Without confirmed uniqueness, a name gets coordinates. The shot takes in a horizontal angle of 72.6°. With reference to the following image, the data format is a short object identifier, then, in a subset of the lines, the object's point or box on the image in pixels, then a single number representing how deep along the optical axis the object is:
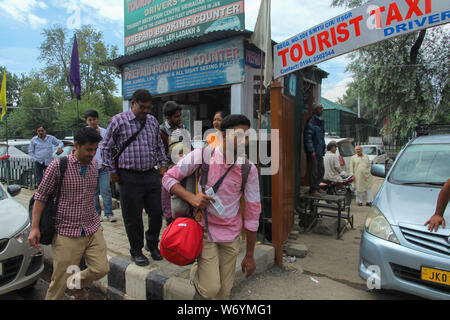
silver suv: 2.59
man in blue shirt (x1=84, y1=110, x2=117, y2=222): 5.21
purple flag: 5.90
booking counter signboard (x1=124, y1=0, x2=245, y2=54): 5.40
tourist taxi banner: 2.80
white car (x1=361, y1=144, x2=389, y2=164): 13.87
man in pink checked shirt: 2.25
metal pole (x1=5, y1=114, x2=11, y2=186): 9.36
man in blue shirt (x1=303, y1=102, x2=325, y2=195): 5.22
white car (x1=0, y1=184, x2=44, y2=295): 2.95
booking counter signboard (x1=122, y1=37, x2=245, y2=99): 5.30
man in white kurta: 8.02
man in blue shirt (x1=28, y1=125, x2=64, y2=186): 7.07
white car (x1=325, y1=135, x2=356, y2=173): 9.21
